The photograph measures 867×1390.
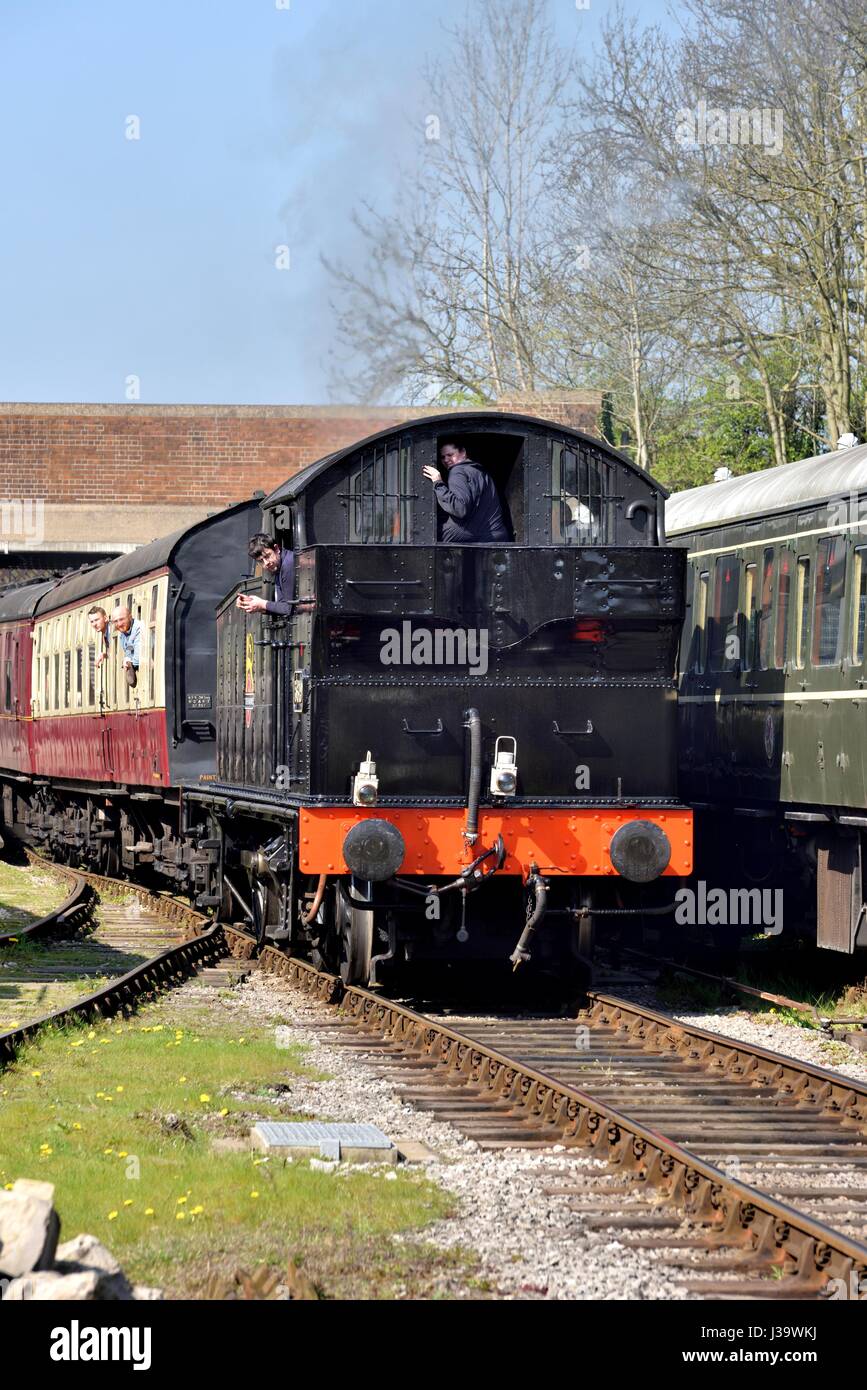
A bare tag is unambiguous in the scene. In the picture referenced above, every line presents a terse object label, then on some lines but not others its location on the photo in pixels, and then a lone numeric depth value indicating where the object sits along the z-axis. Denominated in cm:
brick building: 3662
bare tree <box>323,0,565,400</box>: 3528
